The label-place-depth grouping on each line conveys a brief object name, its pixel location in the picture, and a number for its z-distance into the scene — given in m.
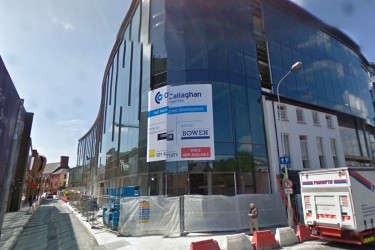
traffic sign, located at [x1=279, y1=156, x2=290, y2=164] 13.96
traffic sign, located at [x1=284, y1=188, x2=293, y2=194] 12.66
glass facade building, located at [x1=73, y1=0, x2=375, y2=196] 16.48
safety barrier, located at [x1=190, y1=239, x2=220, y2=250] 7.92
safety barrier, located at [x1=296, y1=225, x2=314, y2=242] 10.59
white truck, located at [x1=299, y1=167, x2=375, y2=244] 8.98
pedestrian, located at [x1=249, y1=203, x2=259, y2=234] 12.05
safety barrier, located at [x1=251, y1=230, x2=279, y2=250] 9.30
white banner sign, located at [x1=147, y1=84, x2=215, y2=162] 15.90
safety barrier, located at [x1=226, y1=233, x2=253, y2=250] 8.72
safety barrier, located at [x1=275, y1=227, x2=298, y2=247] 9.89
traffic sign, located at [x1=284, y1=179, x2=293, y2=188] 12.68
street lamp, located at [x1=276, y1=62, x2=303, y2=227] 12.33
